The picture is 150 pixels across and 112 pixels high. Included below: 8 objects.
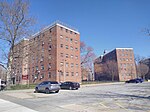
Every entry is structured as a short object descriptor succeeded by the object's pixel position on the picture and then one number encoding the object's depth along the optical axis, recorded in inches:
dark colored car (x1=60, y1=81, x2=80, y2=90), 749.3
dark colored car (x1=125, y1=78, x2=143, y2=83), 1367.7
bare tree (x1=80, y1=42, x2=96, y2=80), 1586.4
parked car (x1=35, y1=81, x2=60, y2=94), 558.4
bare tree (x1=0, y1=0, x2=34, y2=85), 756.5
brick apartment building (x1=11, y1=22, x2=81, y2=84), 1237.7
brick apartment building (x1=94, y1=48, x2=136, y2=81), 2006.8
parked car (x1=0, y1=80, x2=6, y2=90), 766.8
